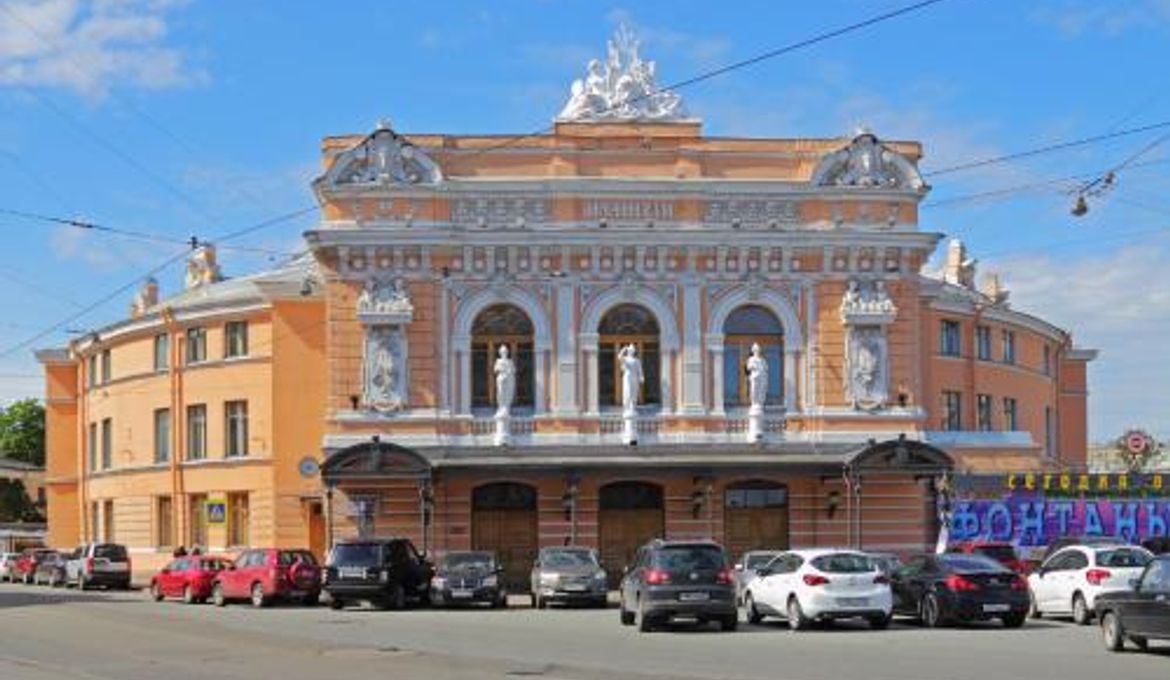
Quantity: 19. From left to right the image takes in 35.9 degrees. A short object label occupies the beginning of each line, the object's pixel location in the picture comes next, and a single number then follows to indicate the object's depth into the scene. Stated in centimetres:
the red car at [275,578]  4341
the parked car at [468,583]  4175
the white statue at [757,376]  5056
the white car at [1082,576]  3294
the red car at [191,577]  4684
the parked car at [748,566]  3684
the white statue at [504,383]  5056
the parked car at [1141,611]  2384
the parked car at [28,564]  6719
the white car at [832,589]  3103
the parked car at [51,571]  6231
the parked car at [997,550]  4034
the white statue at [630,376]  5028
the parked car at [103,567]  5741
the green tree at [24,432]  12269
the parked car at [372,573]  4112
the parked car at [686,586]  3112
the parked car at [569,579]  4078
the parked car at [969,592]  3150
